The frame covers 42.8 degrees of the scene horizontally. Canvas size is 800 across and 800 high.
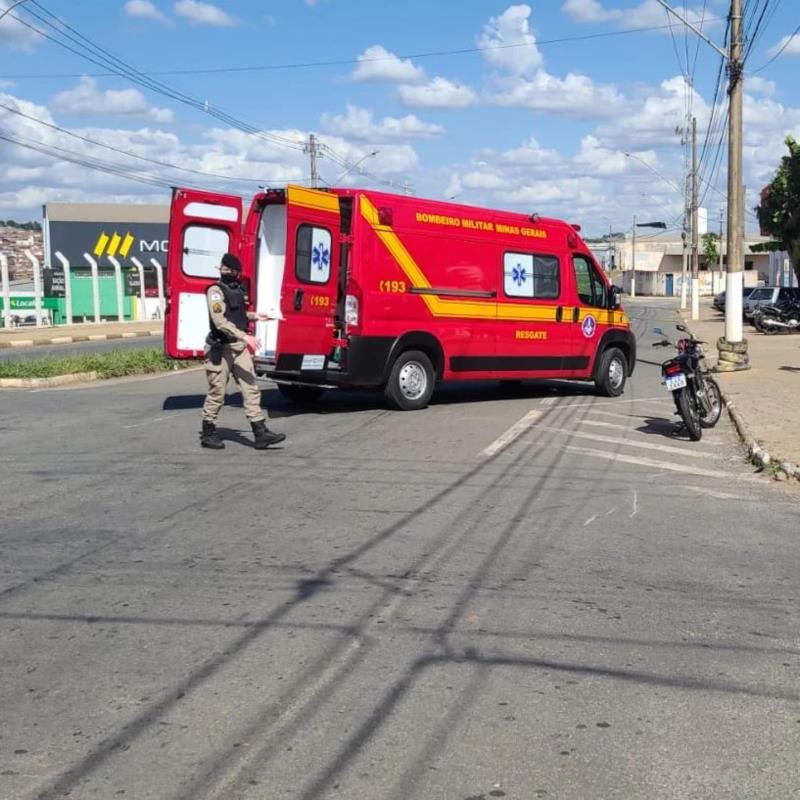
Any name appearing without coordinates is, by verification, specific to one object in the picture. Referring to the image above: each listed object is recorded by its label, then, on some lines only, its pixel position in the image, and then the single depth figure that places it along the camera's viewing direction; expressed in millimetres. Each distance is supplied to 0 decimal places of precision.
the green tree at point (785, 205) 37719
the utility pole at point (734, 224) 19219
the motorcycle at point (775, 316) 34938
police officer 9930
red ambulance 12180
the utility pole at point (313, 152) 46594
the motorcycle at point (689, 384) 11242
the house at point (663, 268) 98688
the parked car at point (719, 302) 55244
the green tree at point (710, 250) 102525
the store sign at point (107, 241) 67938
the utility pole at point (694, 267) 46469
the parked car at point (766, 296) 41250
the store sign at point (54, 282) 39625
